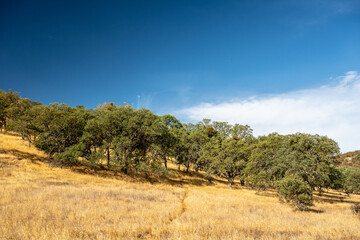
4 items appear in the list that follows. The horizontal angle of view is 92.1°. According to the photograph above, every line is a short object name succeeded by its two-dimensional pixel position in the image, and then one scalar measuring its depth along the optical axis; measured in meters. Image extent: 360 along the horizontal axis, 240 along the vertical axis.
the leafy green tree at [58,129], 30.67
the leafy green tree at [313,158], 26.44
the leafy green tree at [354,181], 49.06
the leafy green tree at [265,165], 29.52
